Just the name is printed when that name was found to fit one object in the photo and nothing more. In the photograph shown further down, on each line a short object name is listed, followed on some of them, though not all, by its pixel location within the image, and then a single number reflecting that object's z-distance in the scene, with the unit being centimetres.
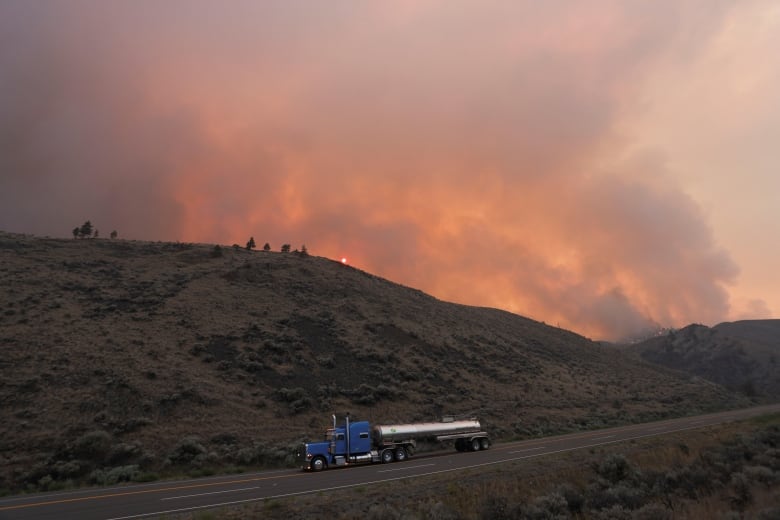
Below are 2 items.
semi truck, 2872
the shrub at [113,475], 2644
